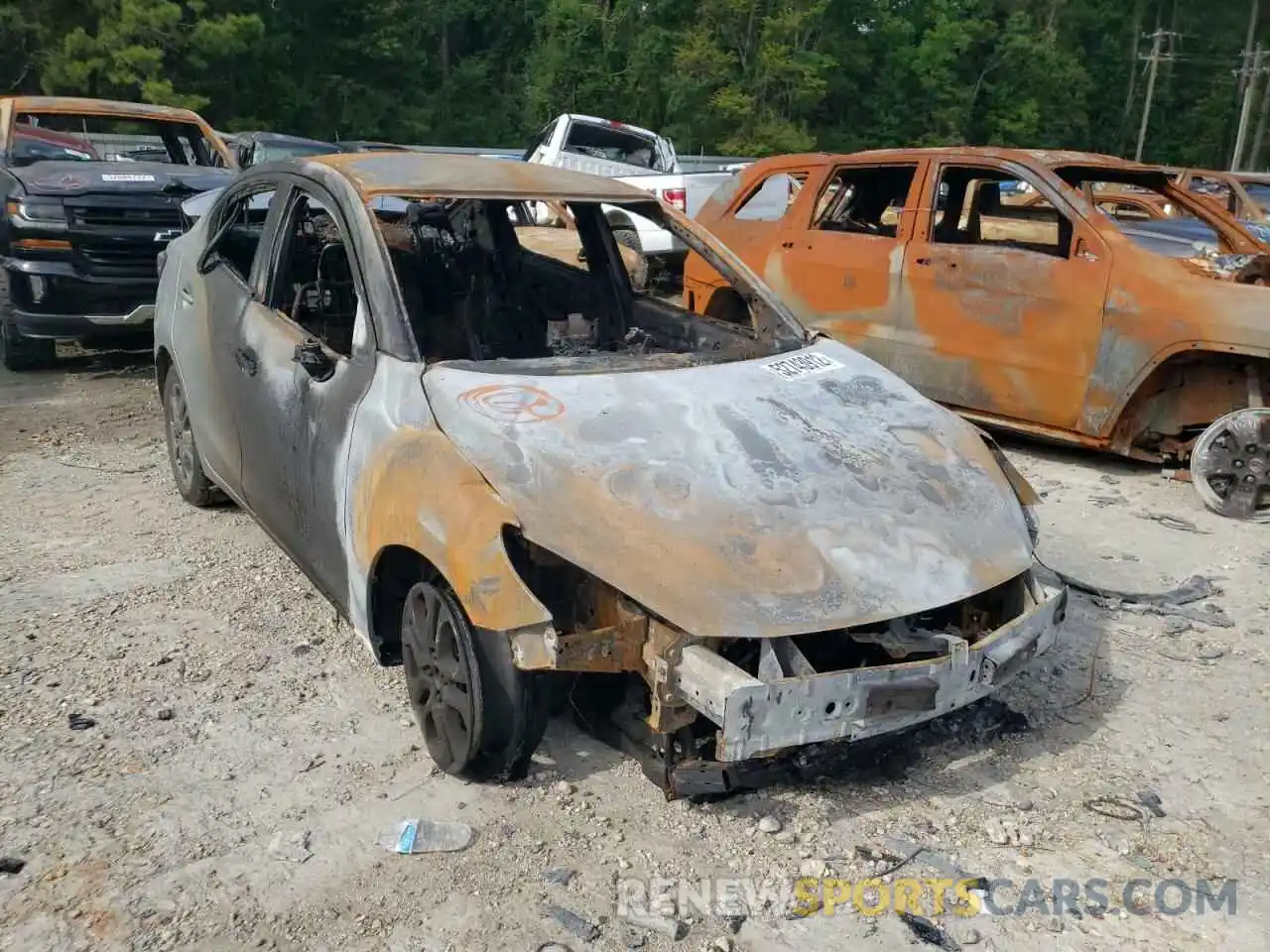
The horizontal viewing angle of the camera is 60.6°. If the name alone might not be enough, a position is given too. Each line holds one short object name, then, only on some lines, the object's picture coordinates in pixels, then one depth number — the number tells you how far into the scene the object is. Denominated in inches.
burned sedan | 109.7
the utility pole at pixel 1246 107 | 1758.1
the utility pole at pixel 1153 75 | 1902.1
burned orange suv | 227.8
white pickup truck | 586.6
